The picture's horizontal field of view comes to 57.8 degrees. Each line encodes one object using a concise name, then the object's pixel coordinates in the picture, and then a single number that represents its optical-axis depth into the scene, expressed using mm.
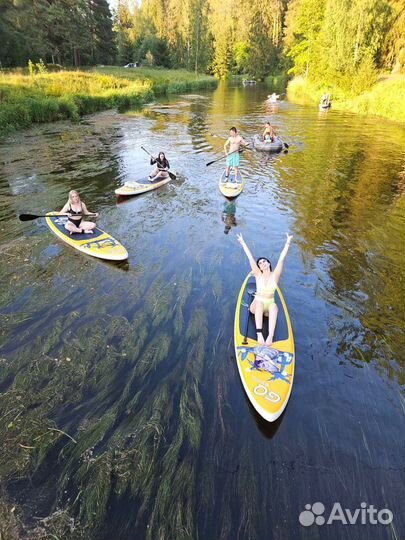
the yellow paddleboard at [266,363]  5004
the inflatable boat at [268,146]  19156
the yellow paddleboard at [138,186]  12938
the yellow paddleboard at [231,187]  13328
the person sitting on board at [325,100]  33719
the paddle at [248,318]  5973
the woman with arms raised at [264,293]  6299
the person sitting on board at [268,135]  19359
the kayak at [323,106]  33625
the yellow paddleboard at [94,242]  8898
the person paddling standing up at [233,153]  14422
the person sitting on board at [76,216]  9711
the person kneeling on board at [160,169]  14266
